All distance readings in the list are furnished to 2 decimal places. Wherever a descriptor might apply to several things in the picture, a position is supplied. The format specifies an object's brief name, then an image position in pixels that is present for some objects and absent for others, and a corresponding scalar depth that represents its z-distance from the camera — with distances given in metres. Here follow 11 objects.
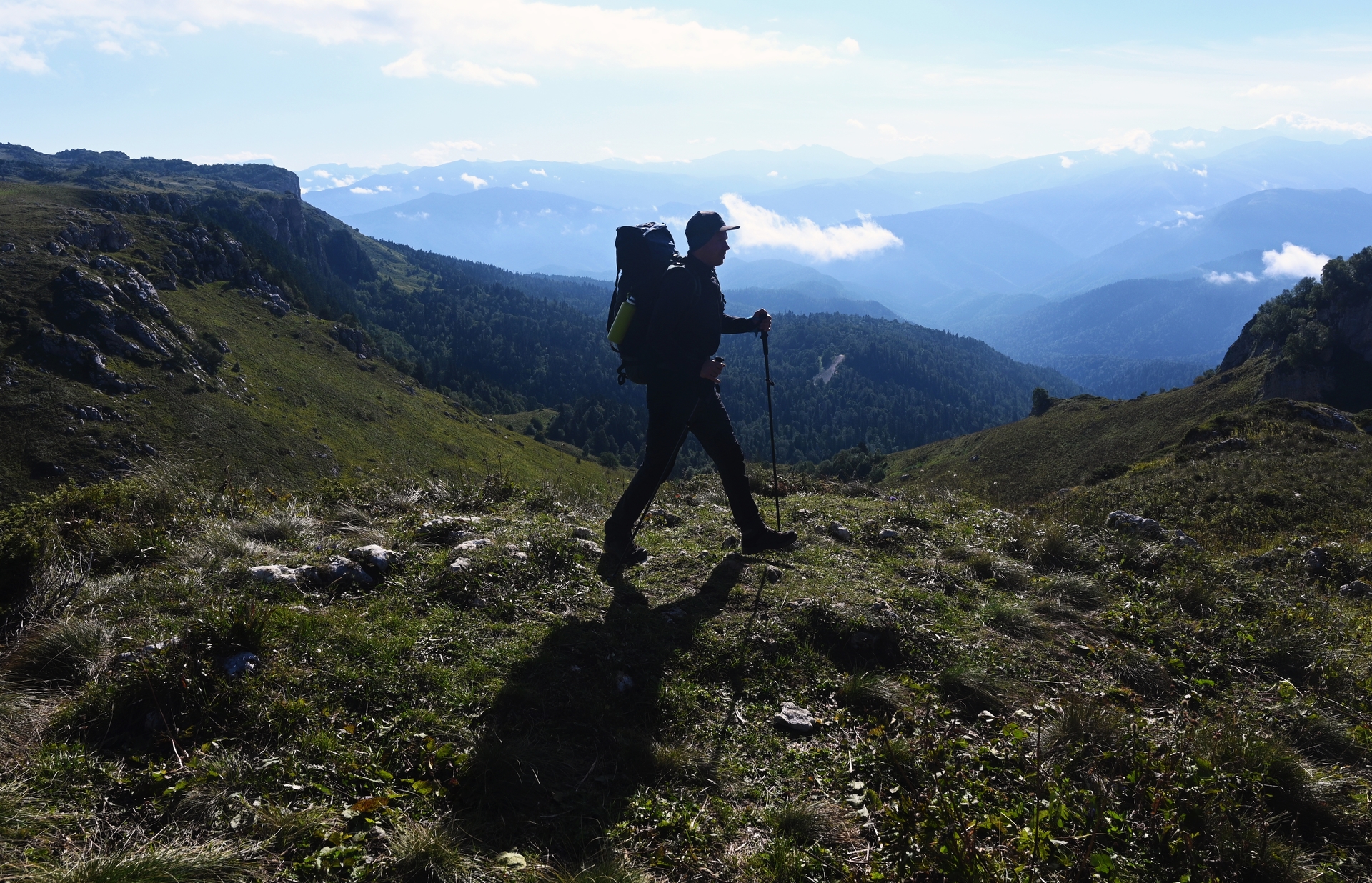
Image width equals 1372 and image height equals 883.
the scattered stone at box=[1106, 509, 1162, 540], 9.63
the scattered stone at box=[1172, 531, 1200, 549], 8.94
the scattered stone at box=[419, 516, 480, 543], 7.43
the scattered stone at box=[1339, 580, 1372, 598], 8.33
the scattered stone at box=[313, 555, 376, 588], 5.75
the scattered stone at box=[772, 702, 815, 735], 4.51
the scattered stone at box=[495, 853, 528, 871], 3.06
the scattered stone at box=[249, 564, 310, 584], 5.49
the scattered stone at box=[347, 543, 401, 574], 6.09
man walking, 6.71
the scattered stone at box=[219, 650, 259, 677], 4.01
